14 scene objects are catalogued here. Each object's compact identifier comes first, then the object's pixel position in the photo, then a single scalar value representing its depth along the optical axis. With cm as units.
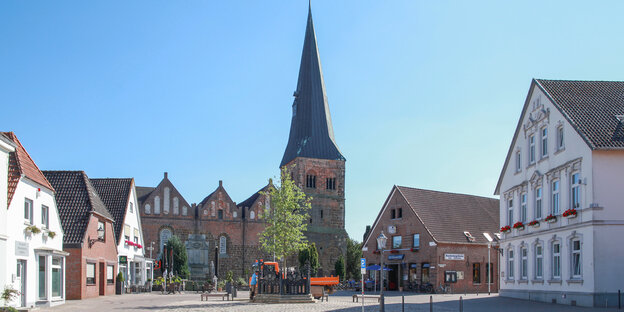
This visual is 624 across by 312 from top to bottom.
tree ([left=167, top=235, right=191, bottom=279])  6262
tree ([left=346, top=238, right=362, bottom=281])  9280
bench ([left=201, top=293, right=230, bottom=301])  3497
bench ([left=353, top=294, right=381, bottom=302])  3470
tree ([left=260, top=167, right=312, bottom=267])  5250
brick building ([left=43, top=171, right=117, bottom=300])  3344
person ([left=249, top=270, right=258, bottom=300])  3412
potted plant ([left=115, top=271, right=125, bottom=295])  4162
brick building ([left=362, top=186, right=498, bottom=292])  4741
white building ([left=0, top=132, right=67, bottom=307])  2436
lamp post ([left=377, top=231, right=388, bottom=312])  2440
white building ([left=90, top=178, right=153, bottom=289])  4447
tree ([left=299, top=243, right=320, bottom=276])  7000
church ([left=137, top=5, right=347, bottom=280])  6856
